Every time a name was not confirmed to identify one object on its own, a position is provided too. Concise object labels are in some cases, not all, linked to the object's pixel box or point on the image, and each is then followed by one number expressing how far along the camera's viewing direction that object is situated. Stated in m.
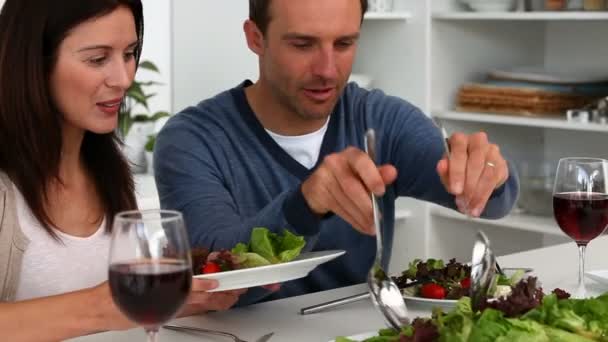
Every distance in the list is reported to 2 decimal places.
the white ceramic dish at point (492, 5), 3.68
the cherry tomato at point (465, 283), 1.98
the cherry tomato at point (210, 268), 1.92
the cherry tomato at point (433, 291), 1.98
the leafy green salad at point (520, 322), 1.55
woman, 2.13
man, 2.38
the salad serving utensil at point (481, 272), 1.67
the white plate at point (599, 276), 2.09
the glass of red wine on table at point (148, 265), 1.59
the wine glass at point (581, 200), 2.03
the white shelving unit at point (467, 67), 3.74
